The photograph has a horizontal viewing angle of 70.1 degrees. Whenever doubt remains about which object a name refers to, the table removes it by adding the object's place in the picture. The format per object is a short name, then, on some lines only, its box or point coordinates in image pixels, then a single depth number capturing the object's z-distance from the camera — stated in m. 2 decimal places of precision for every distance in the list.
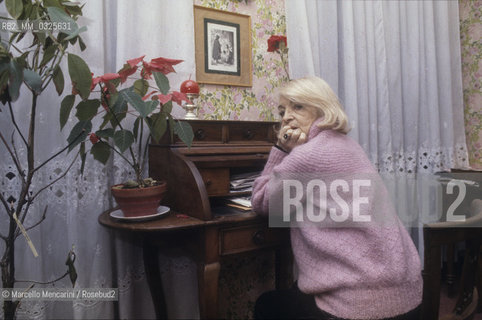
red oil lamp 1.49
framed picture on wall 1.80
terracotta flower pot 1.18
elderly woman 0.97
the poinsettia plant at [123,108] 1.10
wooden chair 0.89
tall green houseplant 0.86
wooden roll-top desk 1.16
